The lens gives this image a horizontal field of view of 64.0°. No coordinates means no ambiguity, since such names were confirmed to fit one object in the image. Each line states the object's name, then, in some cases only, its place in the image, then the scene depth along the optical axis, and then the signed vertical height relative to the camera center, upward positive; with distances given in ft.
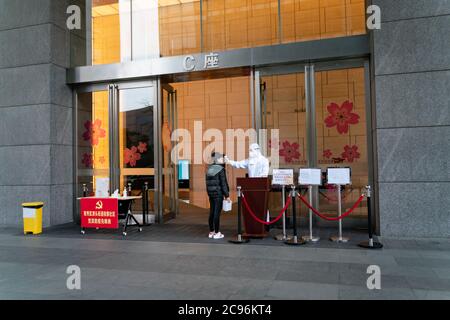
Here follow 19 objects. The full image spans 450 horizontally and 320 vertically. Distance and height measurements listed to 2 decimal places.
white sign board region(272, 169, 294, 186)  25.79 -1.05
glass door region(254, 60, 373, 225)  29.30 +3.71
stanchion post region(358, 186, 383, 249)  22.33 -5.21
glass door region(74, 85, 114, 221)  35.53 +2.92
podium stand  25.67 -2.69
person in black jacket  26.40 -1.82
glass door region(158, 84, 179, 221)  34.68 +0.64
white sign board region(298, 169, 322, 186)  25.50 -0.99
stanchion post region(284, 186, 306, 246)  23.70 -5.16
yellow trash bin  29.86 -4.31
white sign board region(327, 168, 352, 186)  24.80 -0.99
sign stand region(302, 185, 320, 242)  24.79 -5.30
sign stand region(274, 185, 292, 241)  25.31 -5.31
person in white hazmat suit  27.76 -0.08
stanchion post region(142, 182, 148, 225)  32.35 -3.12
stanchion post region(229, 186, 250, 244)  24.50 -4.51
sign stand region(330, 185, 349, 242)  24.45 -5.26
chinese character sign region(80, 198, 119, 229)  28.66 -3.83
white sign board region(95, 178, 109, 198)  29.91 -1.90
